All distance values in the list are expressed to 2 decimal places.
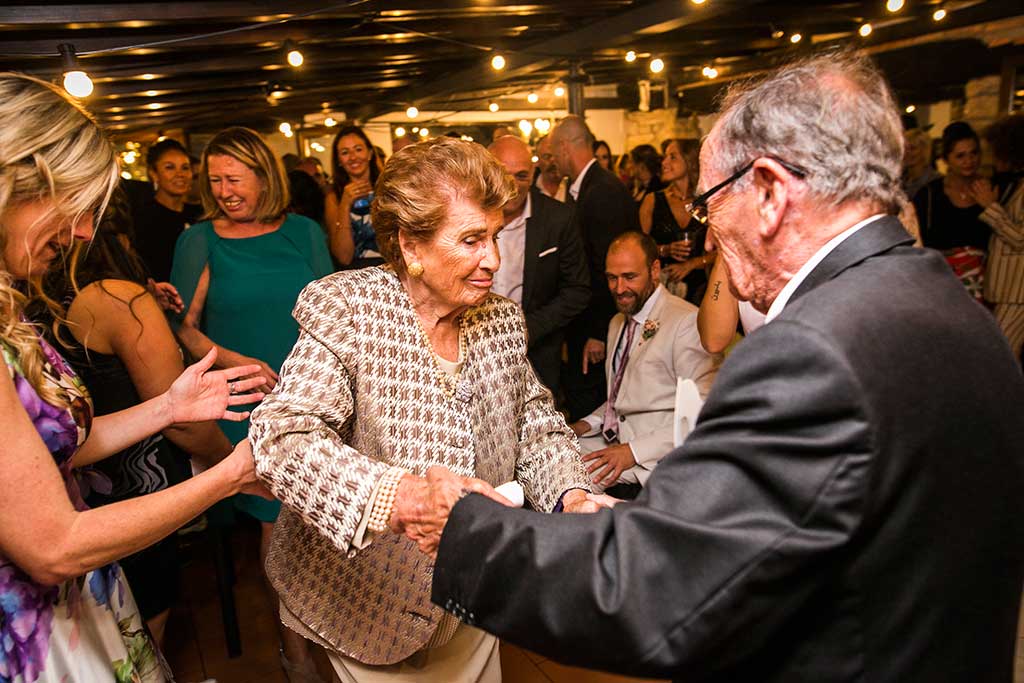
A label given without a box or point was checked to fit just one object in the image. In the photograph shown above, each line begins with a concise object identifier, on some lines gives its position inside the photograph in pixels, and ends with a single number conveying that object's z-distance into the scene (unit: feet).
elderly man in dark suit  2.48
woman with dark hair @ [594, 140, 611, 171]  25.85
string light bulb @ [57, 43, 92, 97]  12.06
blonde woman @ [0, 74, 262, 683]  3.71
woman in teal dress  9.11
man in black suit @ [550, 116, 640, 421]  12.77
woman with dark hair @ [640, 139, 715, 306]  14.02
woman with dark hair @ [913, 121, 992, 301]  14.66
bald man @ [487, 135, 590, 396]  11.68
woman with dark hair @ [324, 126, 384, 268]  12.10
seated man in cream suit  9.37
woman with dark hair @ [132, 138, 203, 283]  12.75
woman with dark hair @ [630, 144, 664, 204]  22.66
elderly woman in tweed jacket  4.81
